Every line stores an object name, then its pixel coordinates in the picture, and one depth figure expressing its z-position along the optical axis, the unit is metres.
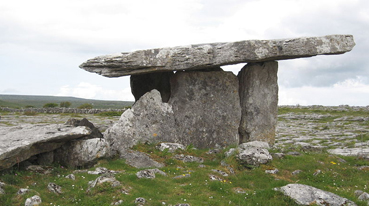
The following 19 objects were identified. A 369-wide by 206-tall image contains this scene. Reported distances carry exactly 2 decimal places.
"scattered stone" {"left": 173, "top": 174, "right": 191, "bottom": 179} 11.27
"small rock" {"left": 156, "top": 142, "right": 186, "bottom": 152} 14.45
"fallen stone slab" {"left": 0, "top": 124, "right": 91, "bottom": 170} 11.09
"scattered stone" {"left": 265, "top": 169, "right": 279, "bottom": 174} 11.95
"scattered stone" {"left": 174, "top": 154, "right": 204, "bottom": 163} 13.64
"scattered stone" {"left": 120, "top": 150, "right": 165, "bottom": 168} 13.16
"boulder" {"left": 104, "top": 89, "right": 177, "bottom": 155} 14.98
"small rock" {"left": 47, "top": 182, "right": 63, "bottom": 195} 9.84
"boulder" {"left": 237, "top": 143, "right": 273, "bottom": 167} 12.45
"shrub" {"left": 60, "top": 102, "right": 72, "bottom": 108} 70.88
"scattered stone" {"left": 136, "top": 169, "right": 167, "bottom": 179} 10.80
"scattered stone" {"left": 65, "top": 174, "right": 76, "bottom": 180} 10.97
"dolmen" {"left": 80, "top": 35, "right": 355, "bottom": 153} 15.35
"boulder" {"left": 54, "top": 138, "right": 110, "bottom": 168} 12.80
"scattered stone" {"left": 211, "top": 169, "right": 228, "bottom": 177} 11.71
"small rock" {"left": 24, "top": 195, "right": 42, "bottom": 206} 8.98
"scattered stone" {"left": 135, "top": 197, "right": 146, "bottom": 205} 8.91
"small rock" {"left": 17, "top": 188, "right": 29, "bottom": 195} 9.58
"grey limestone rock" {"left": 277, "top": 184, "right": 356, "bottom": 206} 8.65
